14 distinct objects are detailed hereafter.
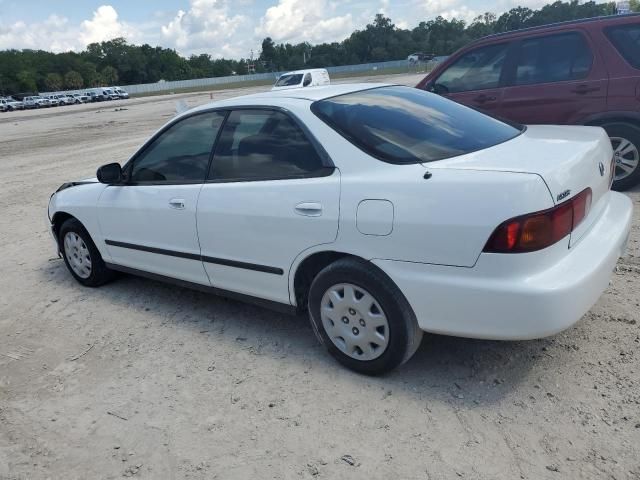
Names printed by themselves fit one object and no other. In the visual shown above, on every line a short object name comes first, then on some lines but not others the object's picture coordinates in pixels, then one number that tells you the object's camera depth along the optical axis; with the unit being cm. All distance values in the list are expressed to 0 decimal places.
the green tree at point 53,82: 10038
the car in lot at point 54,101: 6419
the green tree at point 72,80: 10316
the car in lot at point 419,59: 6871
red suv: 573
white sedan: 256
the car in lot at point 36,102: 6225
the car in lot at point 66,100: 6525
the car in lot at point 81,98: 6601
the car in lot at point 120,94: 6966
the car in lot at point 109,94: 6919
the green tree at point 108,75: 11100
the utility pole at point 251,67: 12625
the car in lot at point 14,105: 6027
